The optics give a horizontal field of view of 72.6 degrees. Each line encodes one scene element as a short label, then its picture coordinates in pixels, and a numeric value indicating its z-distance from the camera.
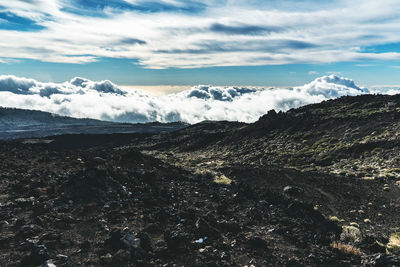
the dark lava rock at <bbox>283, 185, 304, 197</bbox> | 30.10
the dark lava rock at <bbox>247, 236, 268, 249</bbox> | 14.29
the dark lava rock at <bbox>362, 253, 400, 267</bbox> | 12.09
